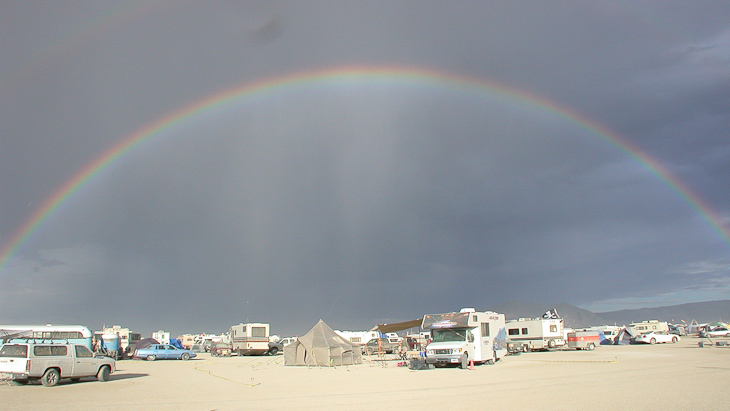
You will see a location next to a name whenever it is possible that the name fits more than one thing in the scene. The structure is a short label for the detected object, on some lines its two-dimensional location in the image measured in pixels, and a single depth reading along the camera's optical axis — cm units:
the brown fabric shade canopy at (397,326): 4350
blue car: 4698
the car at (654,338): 6300
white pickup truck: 2039
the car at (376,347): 5430
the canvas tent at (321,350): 3594
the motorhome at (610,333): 7494
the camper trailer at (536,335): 4794
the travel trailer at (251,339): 5344
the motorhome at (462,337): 2891
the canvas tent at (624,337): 7263
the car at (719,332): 7167
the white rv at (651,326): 8094
